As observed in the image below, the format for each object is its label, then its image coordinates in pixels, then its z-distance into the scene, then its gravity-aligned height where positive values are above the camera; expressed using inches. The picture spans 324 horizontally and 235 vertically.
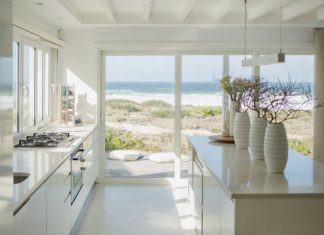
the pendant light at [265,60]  119.6 +16.0
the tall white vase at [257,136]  128.8 -7.8
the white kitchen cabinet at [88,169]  174.7 -31.3
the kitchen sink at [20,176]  113.4 -18.0
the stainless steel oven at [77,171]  162.5 -25.2
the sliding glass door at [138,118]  261.1 -5.2
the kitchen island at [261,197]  92.0 -19.6
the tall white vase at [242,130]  152.2 -7.1
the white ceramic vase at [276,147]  112.0 -9.7
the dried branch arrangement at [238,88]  164.9 +8.5
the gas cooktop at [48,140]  162.7 -12.6
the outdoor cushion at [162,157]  264.3 -29.6
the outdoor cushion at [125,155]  265.3 -28.4
